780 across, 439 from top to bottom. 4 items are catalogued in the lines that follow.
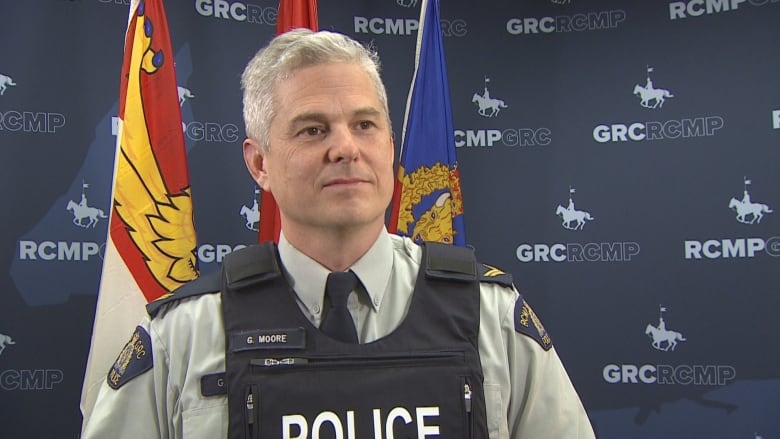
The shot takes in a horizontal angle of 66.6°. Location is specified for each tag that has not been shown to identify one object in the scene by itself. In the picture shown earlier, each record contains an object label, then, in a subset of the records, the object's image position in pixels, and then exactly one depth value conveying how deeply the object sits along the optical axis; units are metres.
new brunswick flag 2.14
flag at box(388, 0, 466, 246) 2.68
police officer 1.00
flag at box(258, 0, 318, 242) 2.58
